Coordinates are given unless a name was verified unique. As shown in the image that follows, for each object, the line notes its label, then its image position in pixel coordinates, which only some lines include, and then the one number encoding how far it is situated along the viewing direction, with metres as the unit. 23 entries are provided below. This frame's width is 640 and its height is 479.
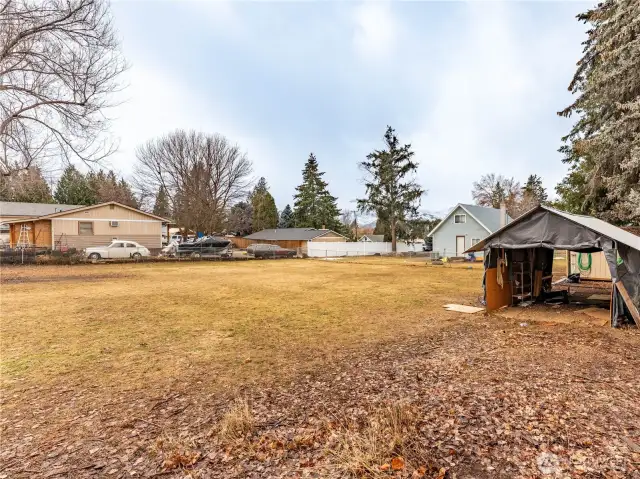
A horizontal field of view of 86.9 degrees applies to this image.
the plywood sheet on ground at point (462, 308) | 8.85
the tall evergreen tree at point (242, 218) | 46.65
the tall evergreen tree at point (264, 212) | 51.56
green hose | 12.95
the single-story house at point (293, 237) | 38.73
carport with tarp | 7.05
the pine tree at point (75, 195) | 45.38
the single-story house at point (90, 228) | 25.92
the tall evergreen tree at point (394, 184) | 36.19
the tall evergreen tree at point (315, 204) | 50.62
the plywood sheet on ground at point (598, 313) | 7.86
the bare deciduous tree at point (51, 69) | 9.82
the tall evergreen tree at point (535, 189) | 51.86
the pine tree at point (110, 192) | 45.50
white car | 22.72
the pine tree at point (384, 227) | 37.50
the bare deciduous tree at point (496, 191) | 52.05
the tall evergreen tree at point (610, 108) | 10.70
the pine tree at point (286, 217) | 55.06
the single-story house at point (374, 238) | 49.20
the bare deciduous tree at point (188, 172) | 36.38
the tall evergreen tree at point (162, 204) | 38.03
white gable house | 28.75
